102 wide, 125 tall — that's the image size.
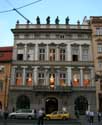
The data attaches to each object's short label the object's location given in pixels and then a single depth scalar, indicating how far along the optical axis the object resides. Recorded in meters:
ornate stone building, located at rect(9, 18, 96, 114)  19.39
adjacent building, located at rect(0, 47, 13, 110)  19.57
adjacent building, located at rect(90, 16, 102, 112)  19.43
